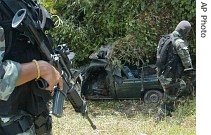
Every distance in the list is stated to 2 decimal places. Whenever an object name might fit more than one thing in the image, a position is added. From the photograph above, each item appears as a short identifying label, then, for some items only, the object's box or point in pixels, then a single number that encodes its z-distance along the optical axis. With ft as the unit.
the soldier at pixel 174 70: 21.33
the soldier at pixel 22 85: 6.73
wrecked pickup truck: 26.63
